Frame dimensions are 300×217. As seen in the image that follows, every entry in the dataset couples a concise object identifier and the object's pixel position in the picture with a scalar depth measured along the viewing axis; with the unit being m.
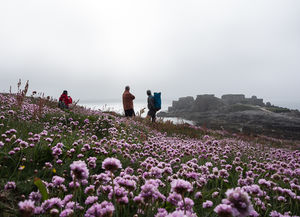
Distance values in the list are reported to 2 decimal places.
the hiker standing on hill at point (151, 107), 17.61
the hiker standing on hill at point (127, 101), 16.78
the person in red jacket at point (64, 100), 14.57
